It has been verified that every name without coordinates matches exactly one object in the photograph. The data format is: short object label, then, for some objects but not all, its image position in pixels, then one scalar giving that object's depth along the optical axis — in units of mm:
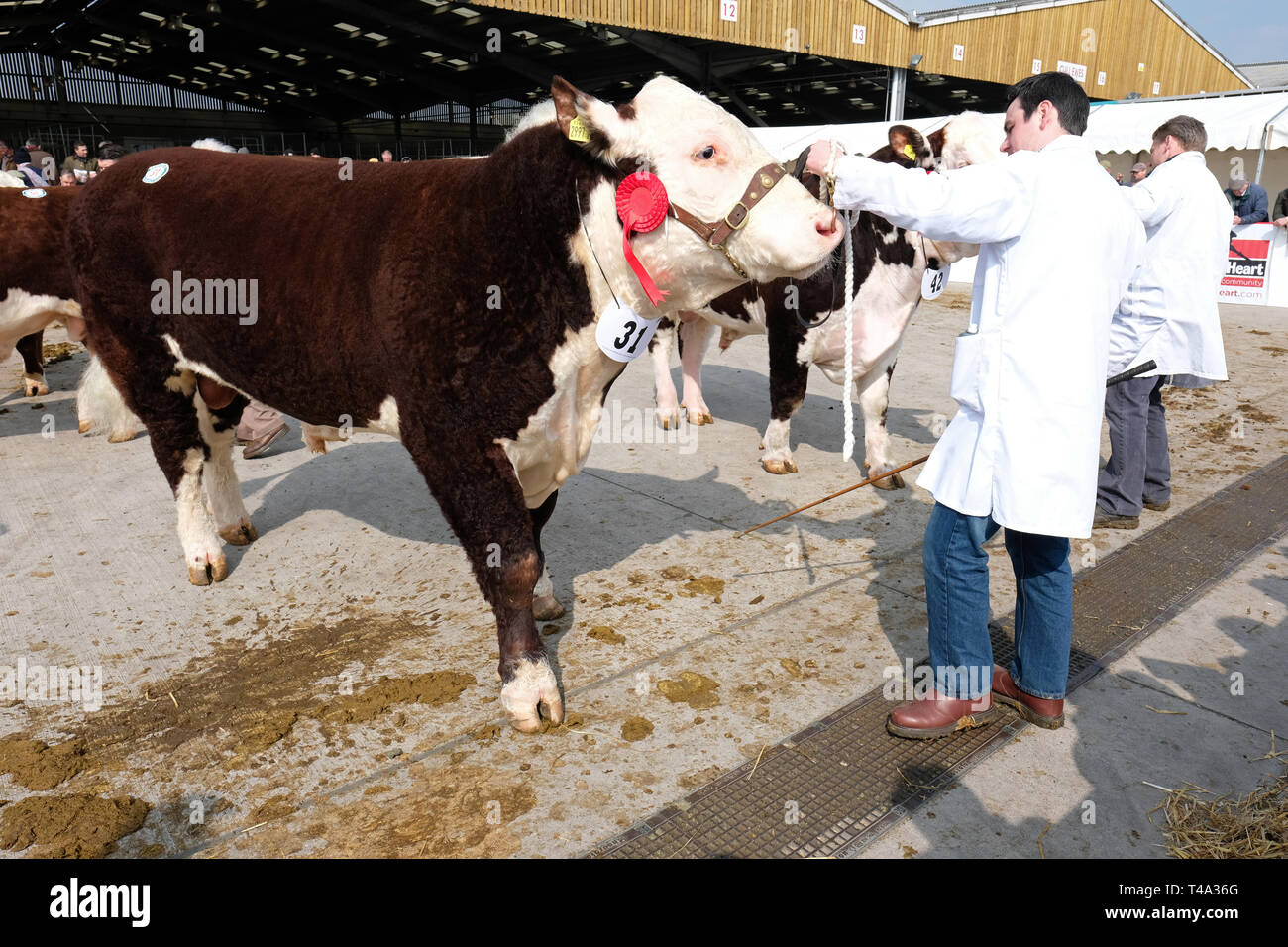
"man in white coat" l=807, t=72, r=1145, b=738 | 2482
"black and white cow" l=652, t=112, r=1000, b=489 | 4934
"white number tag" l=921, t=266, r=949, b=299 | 4965
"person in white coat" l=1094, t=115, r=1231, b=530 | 4598
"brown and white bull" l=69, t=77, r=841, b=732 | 2494
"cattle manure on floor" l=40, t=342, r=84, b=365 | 8719
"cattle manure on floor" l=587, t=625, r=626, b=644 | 3576
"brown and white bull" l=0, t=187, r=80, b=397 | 5703
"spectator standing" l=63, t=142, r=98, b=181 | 12635
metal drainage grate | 2428
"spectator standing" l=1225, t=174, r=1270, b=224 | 12312
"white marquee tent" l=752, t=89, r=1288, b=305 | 13523
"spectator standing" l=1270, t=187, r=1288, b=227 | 12345
